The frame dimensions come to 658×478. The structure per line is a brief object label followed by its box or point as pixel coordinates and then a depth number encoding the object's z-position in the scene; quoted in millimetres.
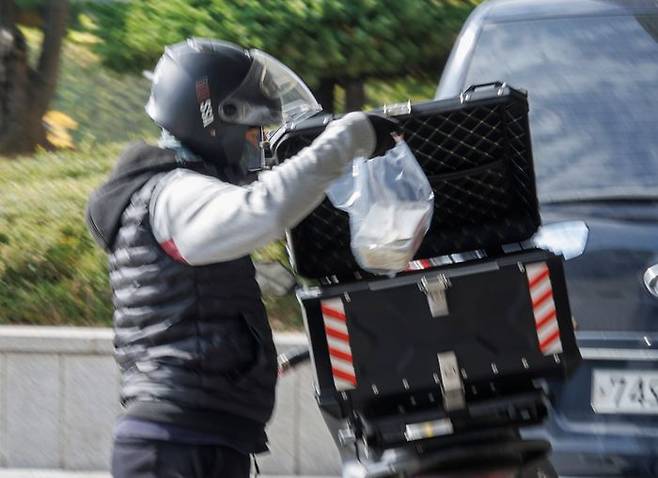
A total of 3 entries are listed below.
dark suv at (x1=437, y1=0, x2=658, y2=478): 7615
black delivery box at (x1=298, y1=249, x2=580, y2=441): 6120
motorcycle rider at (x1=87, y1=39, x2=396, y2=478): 6075
